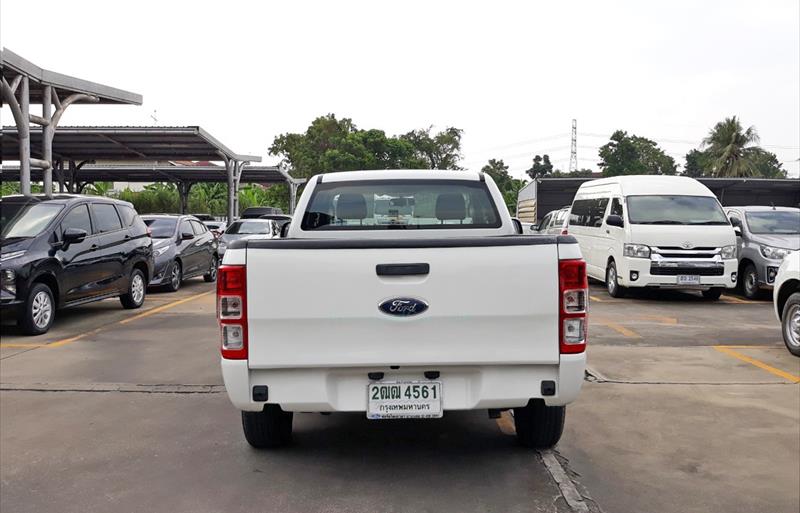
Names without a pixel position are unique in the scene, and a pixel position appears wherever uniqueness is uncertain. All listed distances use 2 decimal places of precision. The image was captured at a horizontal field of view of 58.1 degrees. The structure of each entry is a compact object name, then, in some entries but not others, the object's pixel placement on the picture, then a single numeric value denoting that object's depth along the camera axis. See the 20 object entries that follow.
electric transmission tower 81.12
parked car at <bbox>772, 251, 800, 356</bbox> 7.36
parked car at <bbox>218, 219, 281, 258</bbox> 18.91
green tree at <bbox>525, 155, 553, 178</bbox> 86.35
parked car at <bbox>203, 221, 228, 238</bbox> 28.31
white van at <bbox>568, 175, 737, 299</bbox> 11.42
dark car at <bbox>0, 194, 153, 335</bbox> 8.30
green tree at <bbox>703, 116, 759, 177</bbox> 52.69
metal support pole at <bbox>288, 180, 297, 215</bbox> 39.09
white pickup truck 3.64
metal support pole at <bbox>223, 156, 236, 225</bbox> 27.93
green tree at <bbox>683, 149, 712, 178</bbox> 81.50
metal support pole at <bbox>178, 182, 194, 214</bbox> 38.88
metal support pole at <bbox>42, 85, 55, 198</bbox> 15.60
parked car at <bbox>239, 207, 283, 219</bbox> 34.78
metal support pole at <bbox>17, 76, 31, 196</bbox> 14.41
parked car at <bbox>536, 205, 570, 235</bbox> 17.30
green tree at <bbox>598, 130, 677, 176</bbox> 66.75
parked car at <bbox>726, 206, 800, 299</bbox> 11.85
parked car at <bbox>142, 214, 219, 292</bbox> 13.71
